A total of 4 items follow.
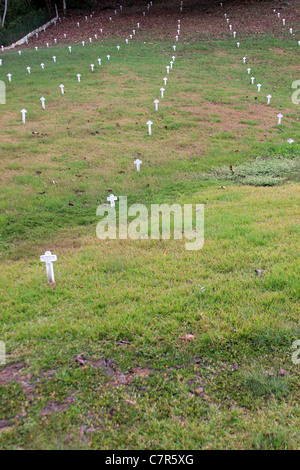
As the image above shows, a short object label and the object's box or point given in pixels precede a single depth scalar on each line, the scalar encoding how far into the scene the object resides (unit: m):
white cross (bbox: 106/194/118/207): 7.95
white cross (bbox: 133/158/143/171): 10.19
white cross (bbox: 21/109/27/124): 14.31
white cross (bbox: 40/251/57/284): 5.12
